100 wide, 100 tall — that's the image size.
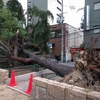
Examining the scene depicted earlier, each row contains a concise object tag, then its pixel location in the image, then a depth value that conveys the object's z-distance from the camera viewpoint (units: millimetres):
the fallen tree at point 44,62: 5909
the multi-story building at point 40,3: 31069
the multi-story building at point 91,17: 14219
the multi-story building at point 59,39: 24542
